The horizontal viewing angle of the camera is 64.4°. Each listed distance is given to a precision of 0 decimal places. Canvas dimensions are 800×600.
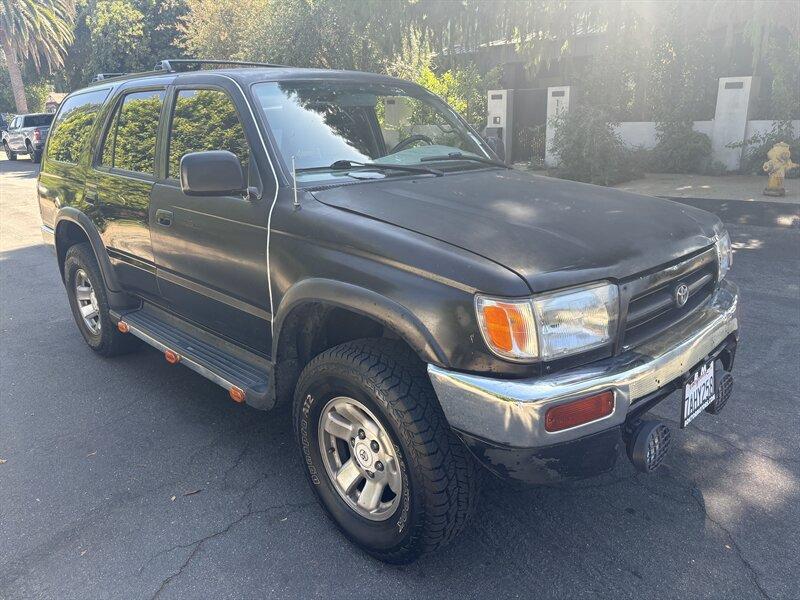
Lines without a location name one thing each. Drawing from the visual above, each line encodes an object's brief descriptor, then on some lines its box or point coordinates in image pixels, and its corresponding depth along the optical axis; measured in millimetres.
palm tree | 32812
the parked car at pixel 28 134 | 24312
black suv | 2217
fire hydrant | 10289
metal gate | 16219
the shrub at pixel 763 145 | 12422
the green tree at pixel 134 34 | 29906
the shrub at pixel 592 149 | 12875
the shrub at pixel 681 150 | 13531
